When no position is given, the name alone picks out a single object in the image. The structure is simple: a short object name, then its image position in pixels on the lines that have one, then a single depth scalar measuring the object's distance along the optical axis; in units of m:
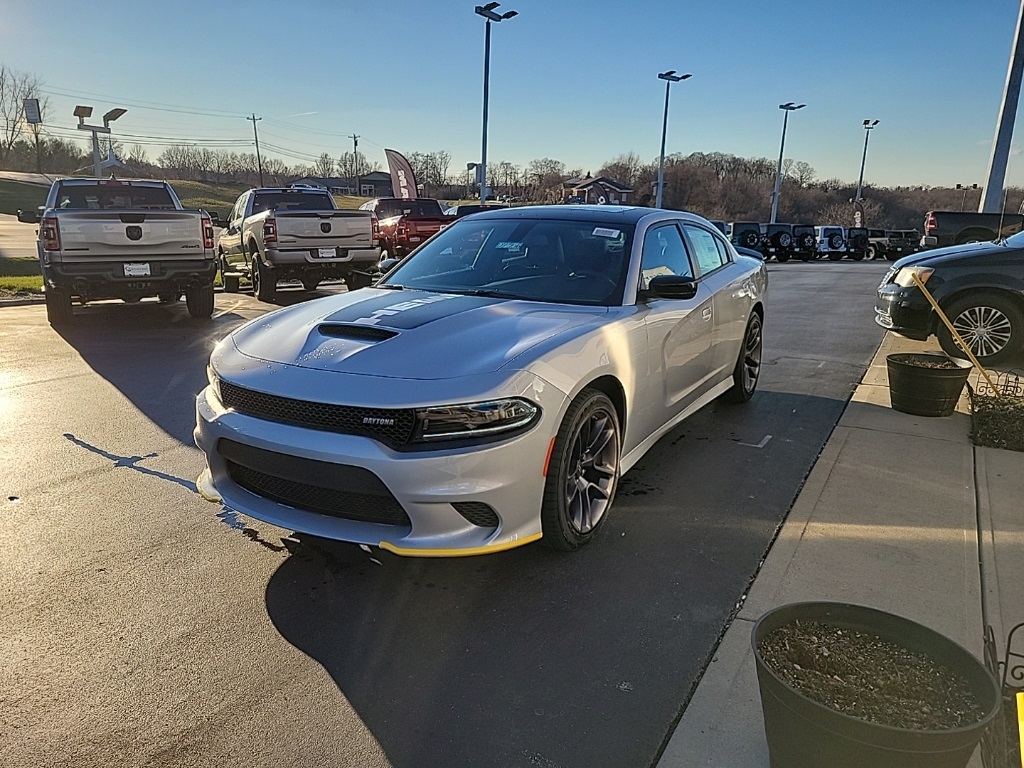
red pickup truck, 17.47
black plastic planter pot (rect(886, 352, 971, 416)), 5.46
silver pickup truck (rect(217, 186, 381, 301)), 11.56
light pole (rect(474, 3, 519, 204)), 24.23
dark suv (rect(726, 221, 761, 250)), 29.36
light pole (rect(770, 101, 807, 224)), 46.06
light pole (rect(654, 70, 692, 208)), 36.06
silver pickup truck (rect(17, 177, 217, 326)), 8.62
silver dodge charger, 2.75
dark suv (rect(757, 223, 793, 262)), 29.68
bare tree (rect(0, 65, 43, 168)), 65.81
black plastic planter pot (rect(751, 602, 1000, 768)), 1.61
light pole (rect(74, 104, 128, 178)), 20.80
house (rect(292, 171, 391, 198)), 100.30
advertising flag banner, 30.34
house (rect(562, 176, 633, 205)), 73.94
